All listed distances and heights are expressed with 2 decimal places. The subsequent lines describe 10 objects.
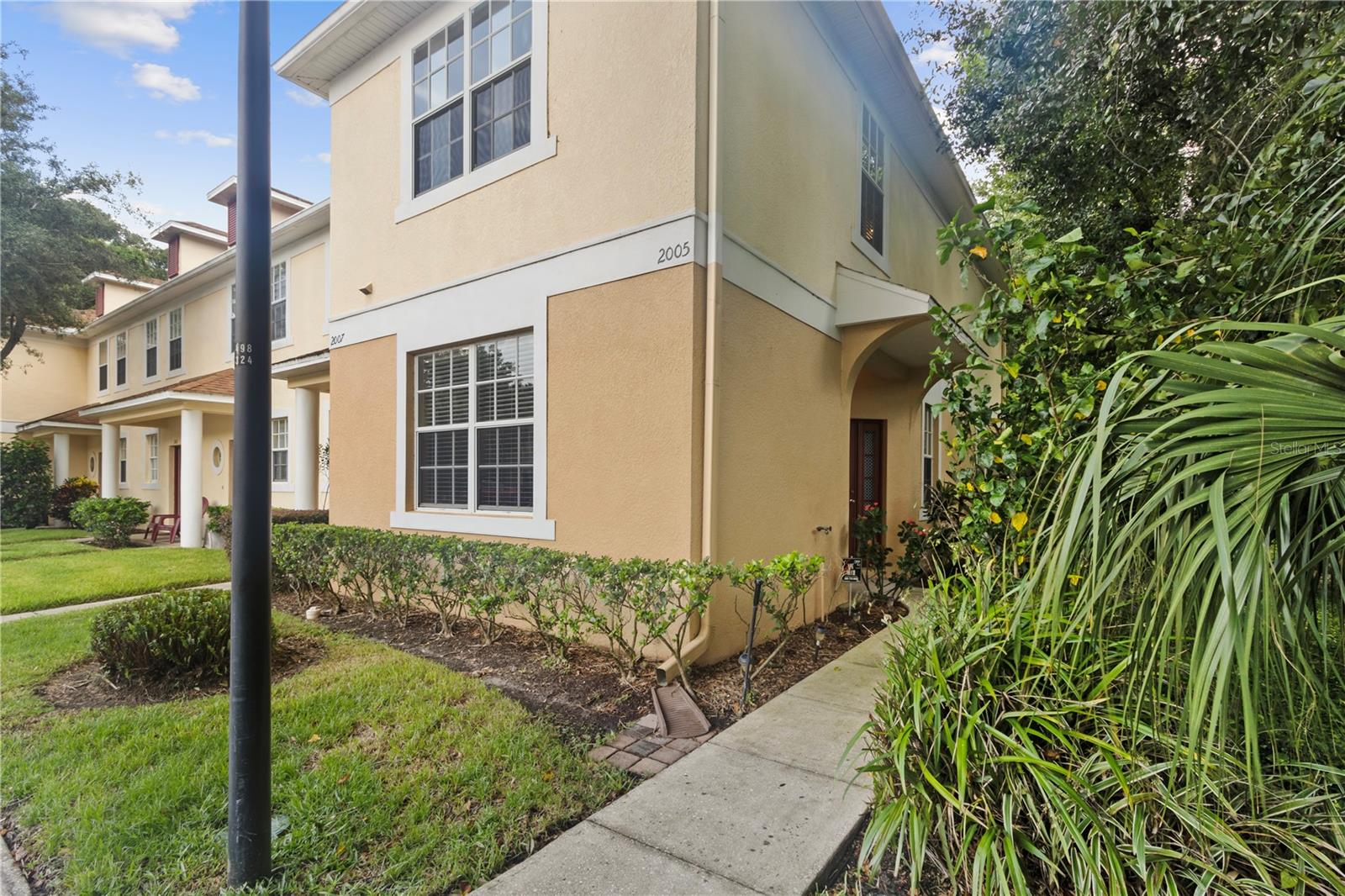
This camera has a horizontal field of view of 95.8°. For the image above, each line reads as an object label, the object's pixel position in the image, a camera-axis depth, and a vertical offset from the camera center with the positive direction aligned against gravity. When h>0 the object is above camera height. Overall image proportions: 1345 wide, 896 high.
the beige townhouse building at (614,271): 4.98 +1.75
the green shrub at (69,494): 17.50 -1.46
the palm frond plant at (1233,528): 1.58 -0.23
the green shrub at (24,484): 16.62 -1.11
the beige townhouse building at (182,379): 11.47 +1.78
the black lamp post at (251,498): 2.42 -0.21
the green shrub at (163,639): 4.55 -1.47
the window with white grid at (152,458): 16.89 -0.36
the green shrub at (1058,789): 2.05 -1.28
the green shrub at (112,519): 12.97 -1.59
